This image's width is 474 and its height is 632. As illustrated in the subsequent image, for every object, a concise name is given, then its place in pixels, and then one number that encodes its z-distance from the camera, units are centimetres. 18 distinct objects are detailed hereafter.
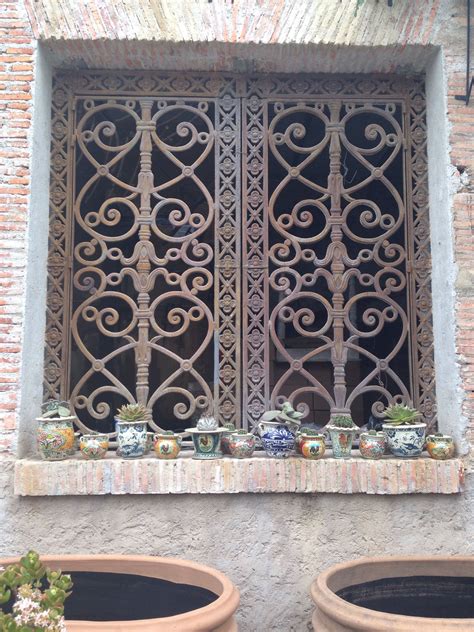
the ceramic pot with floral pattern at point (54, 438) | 333
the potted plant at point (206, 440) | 340
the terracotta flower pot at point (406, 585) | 288
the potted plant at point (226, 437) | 349
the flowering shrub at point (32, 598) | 187
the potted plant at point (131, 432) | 341
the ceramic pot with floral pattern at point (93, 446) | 336
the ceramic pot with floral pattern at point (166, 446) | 339
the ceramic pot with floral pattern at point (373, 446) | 342
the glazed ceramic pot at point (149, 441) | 356
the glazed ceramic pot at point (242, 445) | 339
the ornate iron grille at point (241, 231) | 374
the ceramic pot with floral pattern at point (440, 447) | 340
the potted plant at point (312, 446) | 337
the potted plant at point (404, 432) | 342
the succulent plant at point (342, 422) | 350
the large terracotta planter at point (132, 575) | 277
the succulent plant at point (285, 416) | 340
